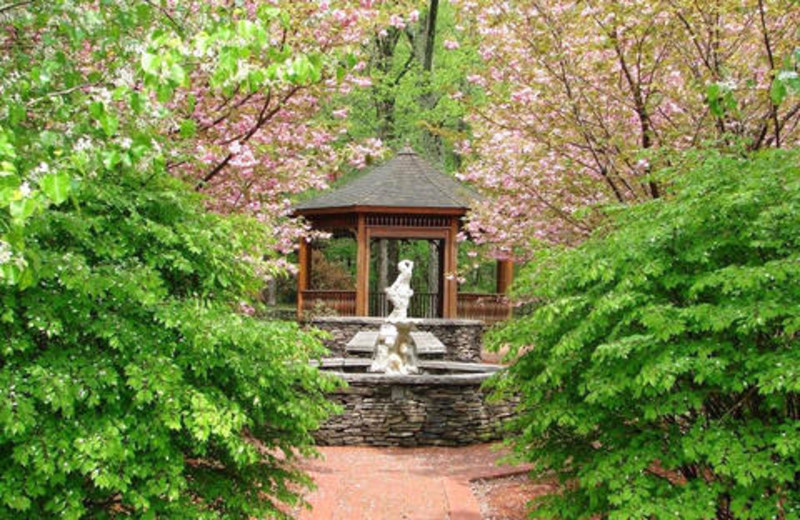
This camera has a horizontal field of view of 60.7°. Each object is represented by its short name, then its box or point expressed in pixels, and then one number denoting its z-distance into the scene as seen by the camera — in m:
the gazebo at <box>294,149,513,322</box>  17.59
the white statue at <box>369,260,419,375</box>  10.07
